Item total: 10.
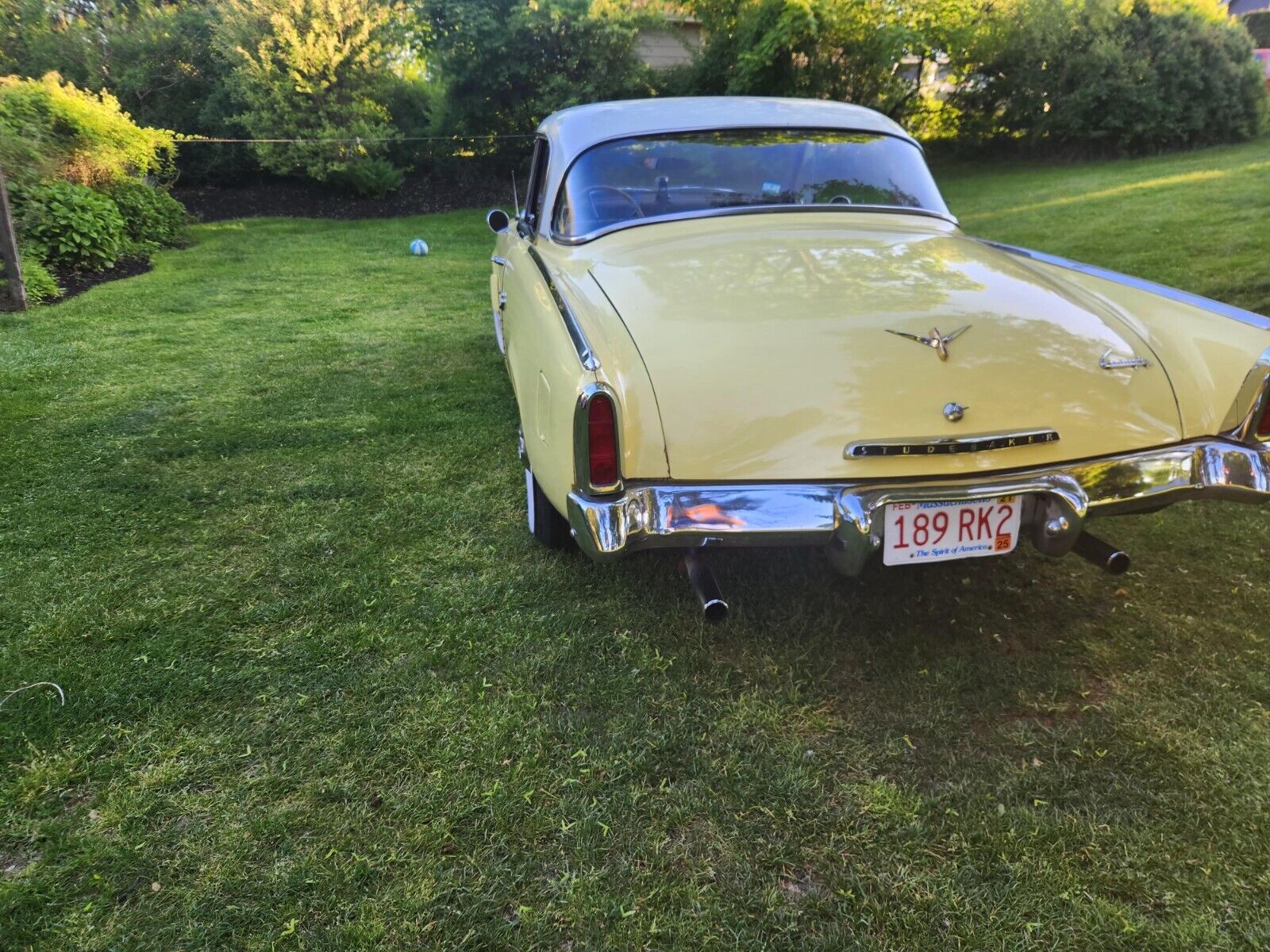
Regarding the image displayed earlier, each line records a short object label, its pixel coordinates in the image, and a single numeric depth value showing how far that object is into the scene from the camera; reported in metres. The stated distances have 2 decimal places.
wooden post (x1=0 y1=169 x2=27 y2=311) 6.76
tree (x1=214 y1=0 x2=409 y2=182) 12.80
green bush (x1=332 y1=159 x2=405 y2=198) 13.46
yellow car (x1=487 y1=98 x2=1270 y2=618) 2.15
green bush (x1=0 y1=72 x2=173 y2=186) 8.46
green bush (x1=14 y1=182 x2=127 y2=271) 8.17
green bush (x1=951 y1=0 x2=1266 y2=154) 13.19
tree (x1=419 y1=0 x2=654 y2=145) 13.42
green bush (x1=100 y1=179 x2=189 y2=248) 10.01
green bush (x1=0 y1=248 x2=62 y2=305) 7.41
